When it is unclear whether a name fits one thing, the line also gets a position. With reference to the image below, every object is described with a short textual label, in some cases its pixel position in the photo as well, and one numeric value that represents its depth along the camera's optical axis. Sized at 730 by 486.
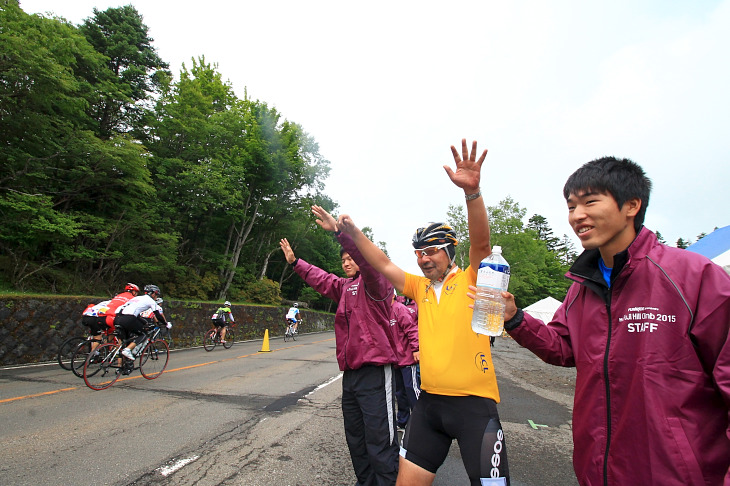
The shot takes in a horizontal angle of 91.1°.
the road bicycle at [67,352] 8.43
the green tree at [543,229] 78.88
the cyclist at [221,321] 15.01
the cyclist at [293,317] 22.53
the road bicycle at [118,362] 7.04
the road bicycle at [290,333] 22.52
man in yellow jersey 1.94
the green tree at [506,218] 47.66
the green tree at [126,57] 19.88
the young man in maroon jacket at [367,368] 2.66
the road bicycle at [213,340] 14.85
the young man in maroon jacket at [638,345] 1.24
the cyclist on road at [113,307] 7.88
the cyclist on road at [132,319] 7.64
